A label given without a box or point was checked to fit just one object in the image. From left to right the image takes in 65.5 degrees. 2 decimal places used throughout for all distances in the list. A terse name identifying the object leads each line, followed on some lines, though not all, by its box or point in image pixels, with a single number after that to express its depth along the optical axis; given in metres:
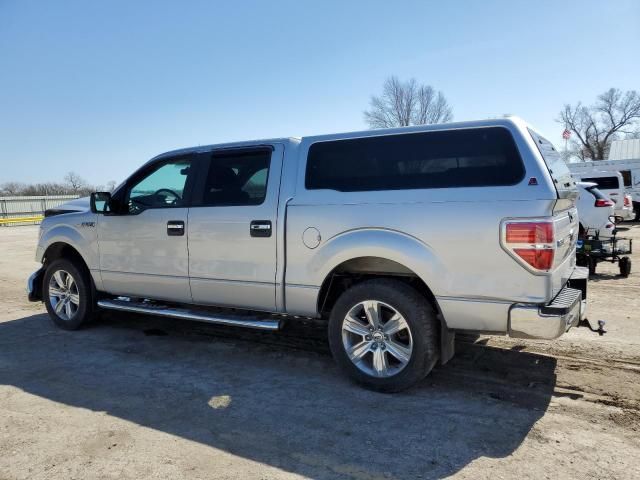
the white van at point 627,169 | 22.93
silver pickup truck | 3.47
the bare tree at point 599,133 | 64.25
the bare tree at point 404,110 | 48.59
